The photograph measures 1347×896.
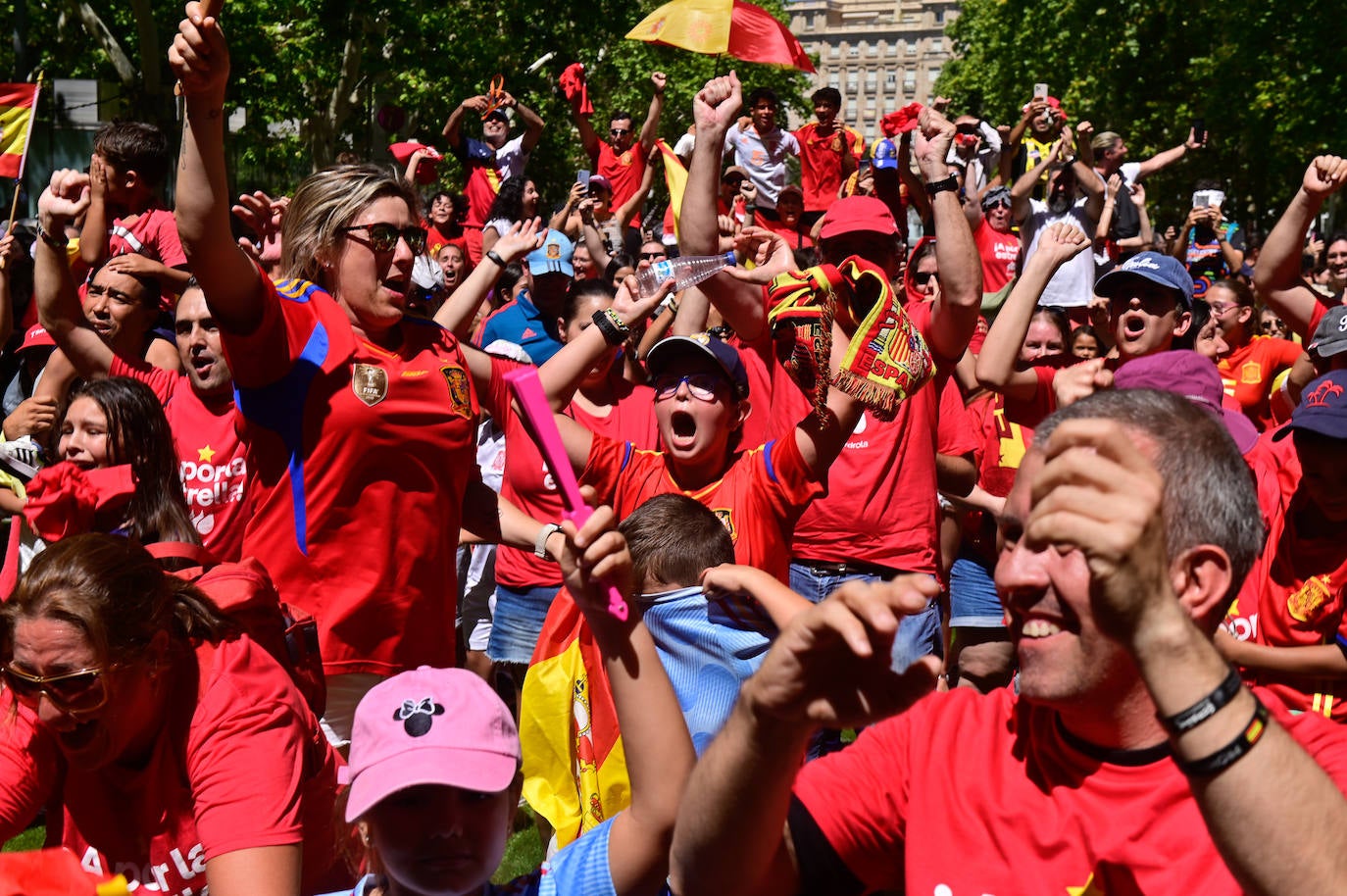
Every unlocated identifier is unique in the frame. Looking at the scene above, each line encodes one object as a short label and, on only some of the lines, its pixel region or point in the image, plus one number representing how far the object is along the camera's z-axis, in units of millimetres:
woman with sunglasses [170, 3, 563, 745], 3979
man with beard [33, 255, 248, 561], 4848
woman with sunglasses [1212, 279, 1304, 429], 8148
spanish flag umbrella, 7289
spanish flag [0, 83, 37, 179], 10334
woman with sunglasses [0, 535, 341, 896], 3057
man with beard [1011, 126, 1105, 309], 12461
